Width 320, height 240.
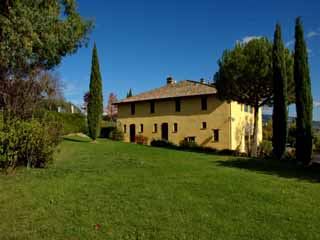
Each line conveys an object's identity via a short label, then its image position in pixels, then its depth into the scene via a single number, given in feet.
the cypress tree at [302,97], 41.06
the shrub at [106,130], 100.30
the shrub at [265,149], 75.15
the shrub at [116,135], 92.17
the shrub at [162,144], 73.69
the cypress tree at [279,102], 50.83
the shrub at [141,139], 89.14
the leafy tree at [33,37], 26.07
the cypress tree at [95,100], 71.56
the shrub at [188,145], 72.69
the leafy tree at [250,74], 55.42
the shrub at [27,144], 27.27
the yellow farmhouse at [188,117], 78.33
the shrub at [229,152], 60.30
